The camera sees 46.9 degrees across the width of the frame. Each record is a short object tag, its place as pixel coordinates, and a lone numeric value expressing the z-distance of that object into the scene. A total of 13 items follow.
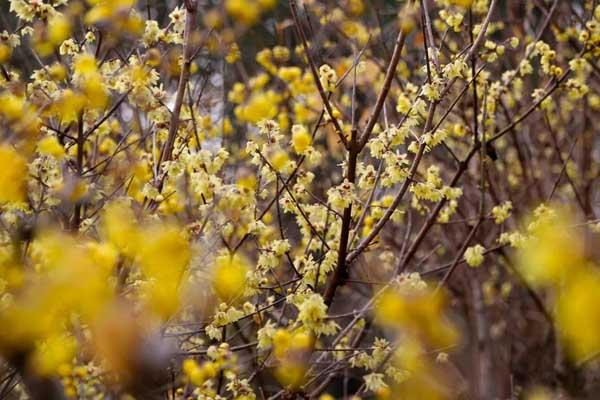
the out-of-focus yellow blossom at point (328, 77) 2.94
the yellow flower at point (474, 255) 3.28
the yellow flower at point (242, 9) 2.58
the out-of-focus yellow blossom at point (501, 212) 3.45
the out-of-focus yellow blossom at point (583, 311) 1.34
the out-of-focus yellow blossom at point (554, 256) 1.42
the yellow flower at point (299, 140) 2.66
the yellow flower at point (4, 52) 2.52
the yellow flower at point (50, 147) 2.37
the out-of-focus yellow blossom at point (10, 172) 1.86
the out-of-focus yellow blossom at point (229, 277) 2.20
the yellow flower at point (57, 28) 2.50
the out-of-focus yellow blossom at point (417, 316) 1.55
